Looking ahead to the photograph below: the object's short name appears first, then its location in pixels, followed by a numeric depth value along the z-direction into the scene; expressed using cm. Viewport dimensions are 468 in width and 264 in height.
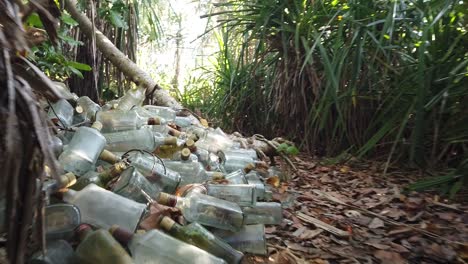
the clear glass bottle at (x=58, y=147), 128
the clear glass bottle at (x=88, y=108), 195
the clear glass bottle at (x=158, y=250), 94
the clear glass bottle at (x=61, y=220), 94
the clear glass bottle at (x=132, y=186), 121
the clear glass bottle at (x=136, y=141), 172
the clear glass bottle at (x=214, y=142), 205
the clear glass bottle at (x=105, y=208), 105
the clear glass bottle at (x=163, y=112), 240
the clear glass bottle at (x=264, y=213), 137
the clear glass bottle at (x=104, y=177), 124
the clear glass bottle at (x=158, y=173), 139
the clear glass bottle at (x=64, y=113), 167
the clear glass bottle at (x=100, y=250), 89
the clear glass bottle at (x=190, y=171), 154
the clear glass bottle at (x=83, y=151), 134
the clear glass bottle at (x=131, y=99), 220
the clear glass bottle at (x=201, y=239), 104
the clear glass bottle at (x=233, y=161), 187
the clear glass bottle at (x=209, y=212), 119
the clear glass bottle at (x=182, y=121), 238
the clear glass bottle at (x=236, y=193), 136
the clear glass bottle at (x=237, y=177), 153
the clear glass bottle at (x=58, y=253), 85
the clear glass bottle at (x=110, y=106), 207
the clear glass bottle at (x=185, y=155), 159
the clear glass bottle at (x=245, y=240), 117
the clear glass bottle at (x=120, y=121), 187
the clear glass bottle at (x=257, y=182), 157
